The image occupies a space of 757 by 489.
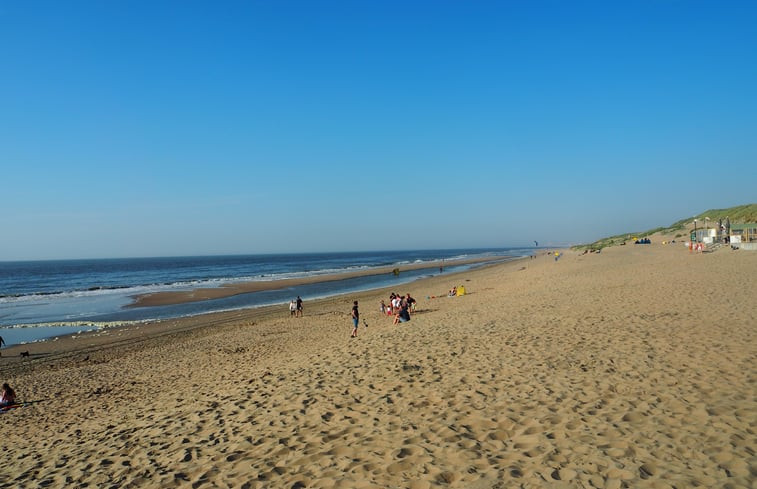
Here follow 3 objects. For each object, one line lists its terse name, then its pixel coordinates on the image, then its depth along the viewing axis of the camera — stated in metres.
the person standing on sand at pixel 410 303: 20.49
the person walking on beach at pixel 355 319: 16.59
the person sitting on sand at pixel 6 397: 11.12
